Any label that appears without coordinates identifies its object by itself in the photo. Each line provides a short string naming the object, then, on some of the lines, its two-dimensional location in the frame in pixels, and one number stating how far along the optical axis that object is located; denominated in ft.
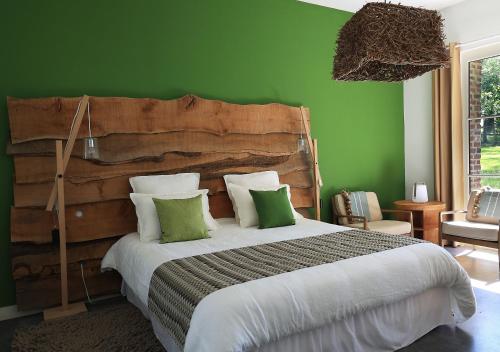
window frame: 15.58
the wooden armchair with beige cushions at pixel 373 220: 14.38
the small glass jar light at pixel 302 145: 14.48
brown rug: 8.55
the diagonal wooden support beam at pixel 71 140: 10.32
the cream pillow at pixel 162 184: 11.35
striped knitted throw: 6.69
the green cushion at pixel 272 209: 11.58
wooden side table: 15.53
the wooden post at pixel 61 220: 10.27
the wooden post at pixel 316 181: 14.80
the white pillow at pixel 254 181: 12.78
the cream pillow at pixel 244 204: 11.96
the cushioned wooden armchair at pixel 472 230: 12.76
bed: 6.11
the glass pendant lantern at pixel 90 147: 10.32
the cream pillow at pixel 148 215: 10.43
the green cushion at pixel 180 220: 10.12
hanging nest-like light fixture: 7.55
